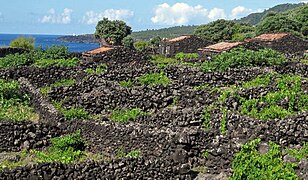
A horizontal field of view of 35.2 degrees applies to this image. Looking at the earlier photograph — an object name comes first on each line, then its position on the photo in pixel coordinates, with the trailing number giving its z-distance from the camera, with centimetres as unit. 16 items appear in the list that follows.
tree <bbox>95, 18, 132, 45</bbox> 7319
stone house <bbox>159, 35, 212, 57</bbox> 4728
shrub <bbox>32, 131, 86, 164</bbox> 1509
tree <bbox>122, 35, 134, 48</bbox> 7019
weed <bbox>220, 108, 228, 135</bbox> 1634
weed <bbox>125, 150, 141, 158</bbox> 1433
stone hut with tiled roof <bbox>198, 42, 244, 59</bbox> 3606
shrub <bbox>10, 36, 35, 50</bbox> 6083
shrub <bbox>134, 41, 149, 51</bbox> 7451
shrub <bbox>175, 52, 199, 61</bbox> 3846
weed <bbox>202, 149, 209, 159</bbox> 1482
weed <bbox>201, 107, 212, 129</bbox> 1717
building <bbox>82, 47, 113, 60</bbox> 3347
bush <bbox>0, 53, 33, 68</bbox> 3070
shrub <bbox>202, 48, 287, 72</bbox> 2600
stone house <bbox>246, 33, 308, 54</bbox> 4116
